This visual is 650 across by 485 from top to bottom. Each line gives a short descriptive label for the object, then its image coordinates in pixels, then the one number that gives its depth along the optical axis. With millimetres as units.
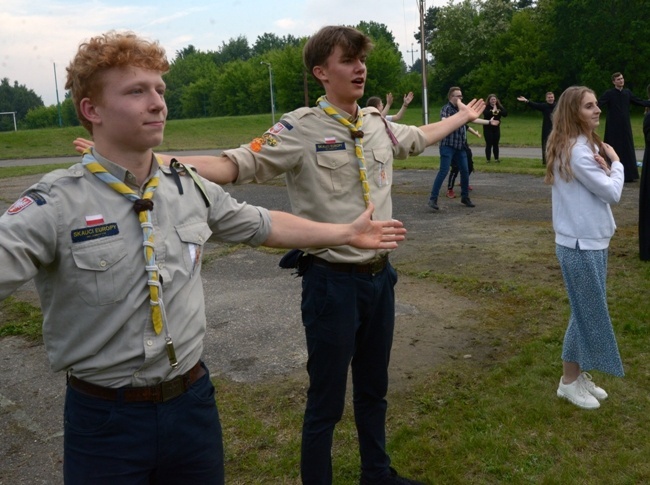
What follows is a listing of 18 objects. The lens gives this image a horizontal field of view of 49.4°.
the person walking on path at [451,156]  12406
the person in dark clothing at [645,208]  8234
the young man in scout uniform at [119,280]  2184
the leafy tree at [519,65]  58594
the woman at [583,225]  4484
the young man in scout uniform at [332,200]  3385
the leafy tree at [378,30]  107475
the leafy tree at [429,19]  101000
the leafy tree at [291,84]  69500
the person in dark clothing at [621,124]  15203
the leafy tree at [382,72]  63719
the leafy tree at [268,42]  143250
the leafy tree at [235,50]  144000
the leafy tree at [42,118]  105312
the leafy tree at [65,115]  98438
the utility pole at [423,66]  34656
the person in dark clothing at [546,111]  17750
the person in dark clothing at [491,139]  19870
